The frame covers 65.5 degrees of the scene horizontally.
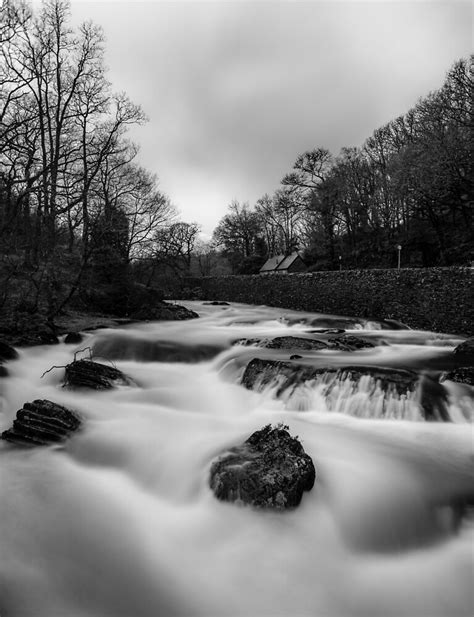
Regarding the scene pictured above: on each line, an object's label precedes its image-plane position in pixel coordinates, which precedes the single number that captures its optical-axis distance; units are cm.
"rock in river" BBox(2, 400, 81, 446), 448
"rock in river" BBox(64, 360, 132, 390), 641
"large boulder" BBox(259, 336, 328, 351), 868
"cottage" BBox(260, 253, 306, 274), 4300
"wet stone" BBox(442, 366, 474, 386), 559
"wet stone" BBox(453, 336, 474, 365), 774
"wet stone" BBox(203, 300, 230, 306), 2603
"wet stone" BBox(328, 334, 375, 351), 878
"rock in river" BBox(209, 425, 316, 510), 322
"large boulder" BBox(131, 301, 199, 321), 1528
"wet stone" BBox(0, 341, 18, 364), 788
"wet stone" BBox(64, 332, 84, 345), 991
